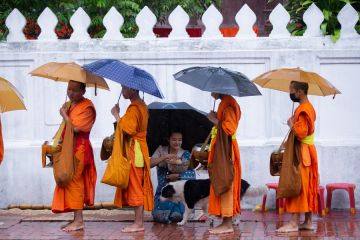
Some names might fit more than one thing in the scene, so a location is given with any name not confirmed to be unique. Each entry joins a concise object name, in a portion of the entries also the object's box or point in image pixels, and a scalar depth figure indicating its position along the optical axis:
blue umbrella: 15.25
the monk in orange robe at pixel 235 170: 15.62
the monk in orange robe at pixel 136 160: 15.69
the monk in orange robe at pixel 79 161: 15.80
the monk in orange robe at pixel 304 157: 15.48
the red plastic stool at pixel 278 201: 17.77
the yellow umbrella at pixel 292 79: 15.65
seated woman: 16.94
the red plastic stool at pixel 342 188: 17.68
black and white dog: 16.49
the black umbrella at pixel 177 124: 17.03
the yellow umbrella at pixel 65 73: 15.53
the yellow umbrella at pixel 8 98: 15.65
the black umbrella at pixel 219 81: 15.04
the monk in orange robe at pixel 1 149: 16.31
